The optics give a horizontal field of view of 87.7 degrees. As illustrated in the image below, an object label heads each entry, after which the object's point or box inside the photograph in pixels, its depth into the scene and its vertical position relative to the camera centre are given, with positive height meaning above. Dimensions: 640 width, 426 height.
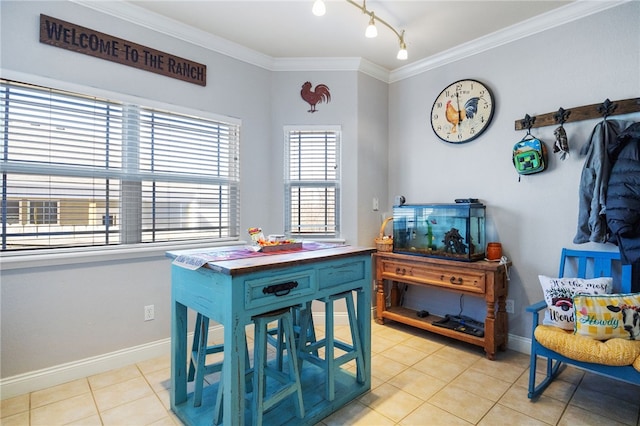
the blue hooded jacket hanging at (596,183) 2.19 +0.20
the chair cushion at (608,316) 1.83 -0.58
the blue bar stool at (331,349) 1.91 -0.86
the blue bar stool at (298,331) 2.15 -0.82
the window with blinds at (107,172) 2.09 +0.27
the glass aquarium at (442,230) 2.77 -0.17
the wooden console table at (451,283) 2.56 -0.61
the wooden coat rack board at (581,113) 2.23 +0.72
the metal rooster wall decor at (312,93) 3.33 +1.18
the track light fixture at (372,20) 1.83 +1.27
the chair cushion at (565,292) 2.05 -0.51
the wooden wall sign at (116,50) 2.16 +1.15
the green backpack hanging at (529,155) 2.55 +0.44
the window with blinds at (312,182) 3.39 +0.29
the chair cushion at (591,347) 1.71 -0.73
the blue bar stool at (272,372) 1.60 -0.83
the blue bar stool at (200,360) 1.80 -0.83
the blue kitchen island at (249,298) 1.51 -0.45
